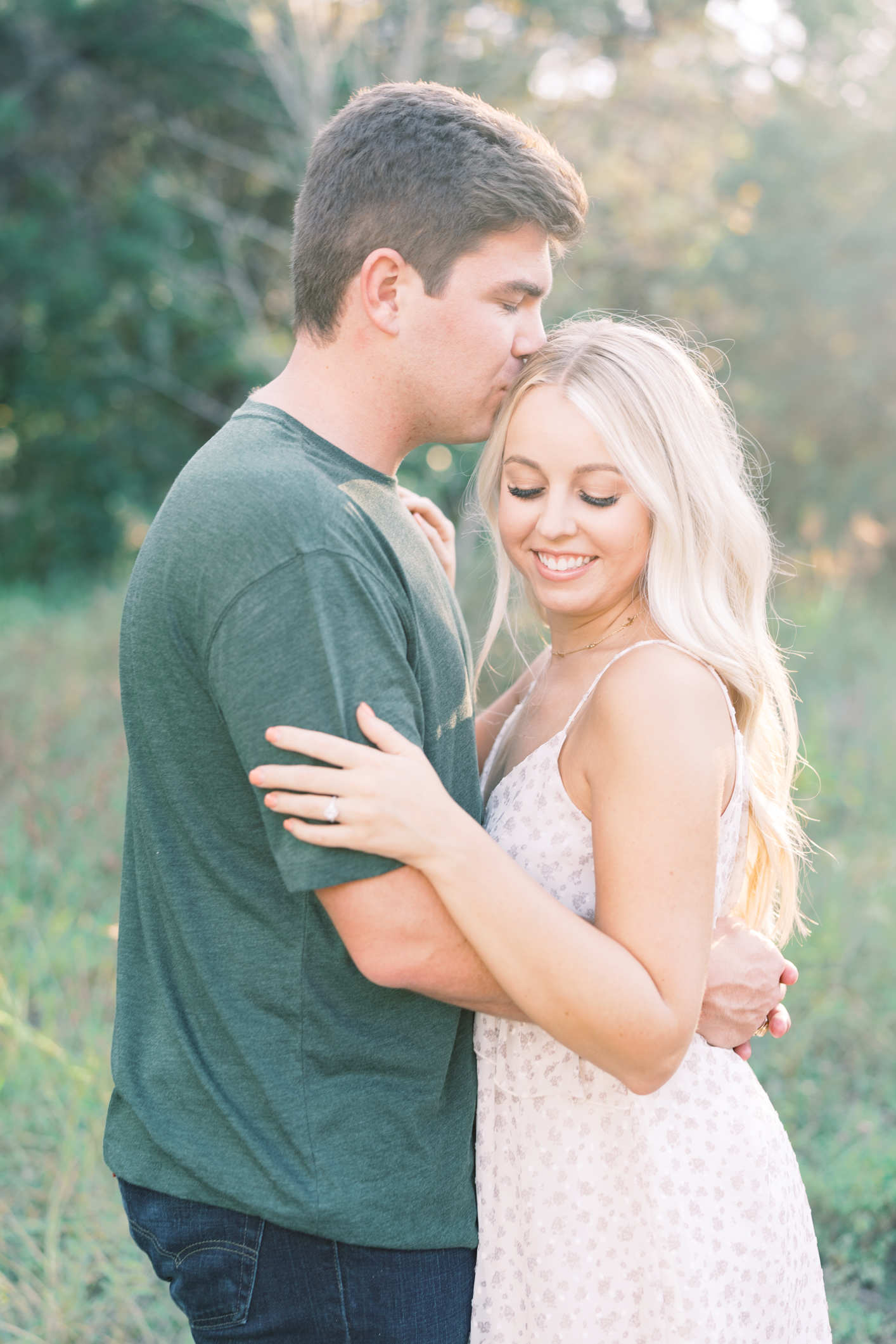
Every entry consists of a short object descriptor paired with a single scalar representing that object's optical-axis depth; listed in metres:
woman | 1.50
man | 1.46
